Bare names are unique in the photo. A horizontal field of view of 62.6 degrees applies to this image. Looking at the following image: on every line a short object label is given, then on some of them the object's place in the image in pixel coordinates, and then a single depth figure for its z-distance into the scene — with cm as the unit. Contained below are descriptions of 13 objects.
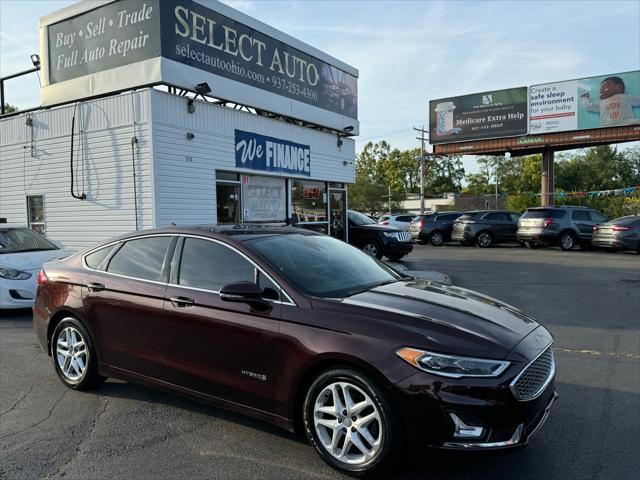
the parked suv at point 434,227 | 2459
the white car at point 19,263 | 802
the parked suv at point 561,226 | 1996
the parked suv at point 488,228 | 2267
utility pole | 4578
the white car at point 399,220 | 3000
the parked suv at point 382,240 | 1546
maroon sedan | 297
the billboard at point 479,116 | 3328
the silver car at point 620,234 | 1800
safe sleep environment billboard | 2981
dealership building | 1085
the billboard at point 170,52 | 1104
